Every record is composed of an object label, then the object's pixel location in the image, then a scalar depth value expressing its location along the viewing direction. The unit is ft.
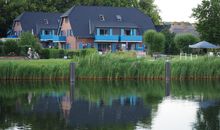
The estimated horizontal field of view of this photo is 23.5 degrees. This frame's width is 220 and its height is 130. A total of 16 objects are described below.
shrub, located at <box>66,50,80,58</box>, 208.61
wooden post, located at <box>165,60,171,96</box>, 157.79
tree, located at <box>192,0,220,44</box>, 215.16
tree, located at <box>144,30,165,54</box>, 224.12
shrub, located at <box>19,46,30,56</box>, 205.35
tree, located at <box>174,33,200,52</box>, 239.71
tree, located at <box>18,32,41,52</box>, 211.20
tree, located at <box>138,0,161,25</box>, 328.49
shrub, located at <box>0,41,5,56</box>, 202.80
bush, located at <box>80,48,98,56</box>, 194.97
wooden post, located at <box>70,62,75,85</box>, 155.53
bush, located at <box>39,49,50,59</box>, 209.38
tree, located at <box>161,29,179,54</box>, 253.24
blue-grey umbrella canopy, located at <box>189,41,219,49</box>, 200.53
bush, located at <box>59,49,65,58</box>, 212.93
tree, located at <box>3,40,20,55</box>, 204.44
